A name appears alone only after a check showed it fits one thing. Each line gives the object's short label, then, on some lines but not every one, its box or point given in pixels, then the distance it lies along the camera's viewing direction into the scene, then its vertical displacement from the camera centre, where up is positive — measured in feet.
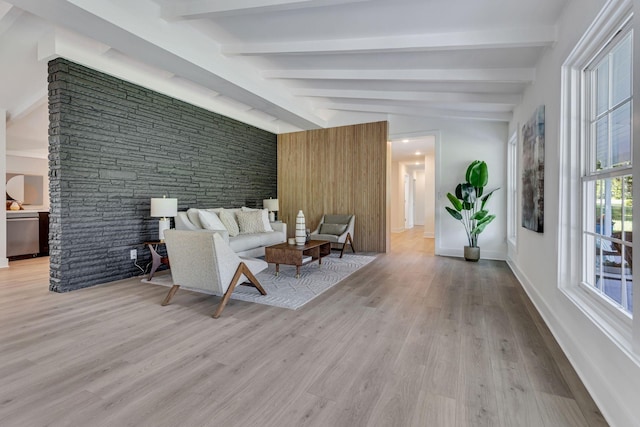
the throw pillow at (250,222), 17.93 -0.83
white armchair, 9.32 -1.79
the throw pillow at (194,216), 15.60 -0.41
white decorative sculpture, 14.85 -1.22
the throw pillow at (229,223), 16.72 -0.82
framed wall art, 9.61 +1.22
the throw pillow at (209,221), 15.17 -0.64
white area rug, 10.80 -3.15
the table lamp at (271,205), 22.04 +0.21
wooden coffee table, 13.34 -2.09
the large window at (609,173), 5.44 +0.67
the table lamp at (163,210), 13.92 -0.08
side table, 13.60 -2.24
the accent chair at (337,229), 18.81 -1.41
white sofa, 14.94 -1.50
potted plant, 17.15 +0.38
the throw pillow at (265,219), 18.74 -0.68
